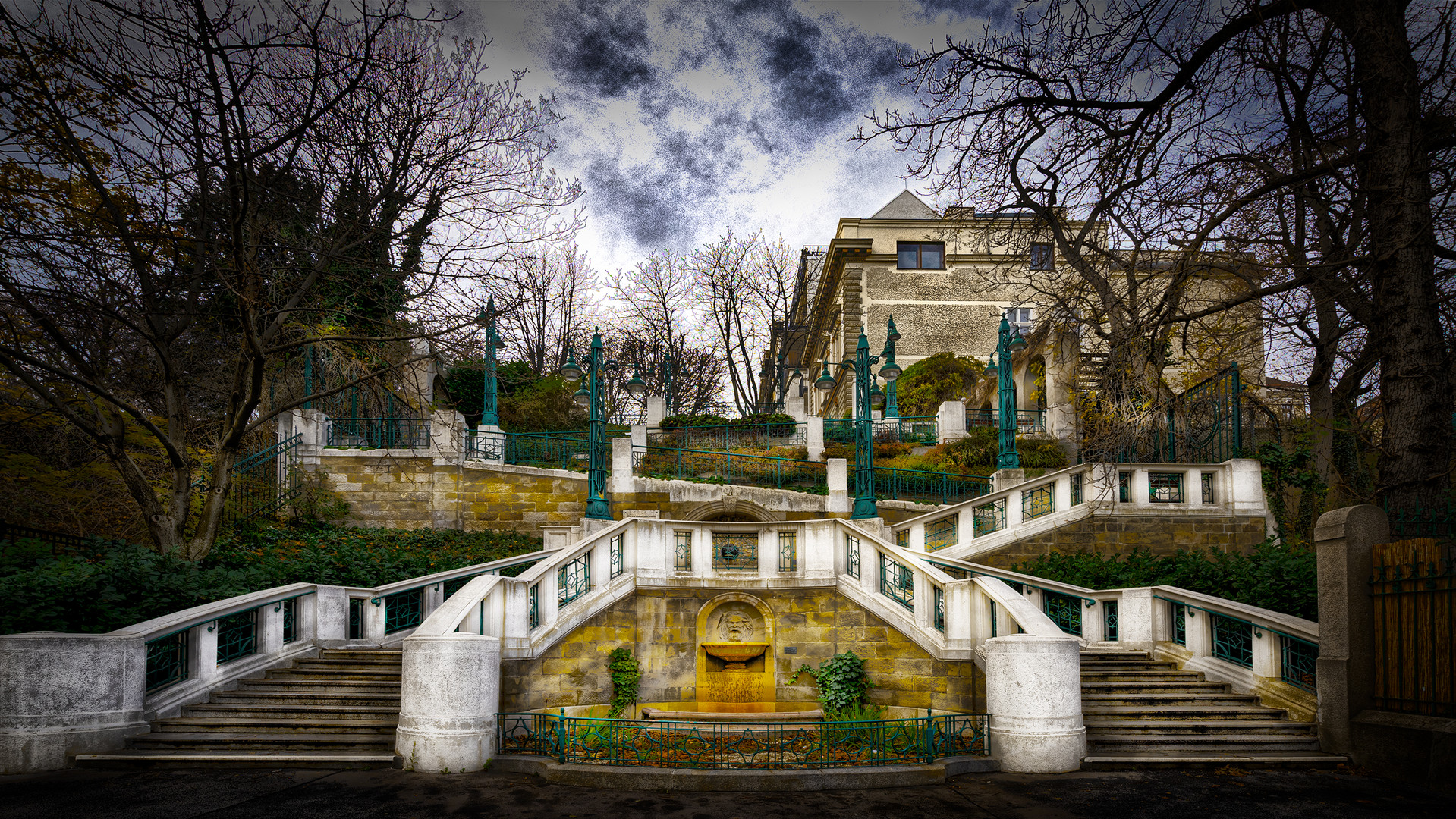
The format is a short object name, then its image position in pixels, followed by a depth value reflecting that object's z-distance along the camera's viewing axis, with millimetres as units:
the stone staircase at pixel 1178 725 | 7660
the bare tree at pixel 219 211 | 10070
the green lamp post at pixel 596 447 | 15312
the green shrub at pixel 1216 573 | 9930
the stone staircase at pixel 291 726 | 7688
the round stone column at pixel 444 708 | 7555
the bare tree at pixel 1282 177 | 8164
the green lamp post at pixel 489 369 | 12851
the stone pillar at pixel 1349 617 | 7406
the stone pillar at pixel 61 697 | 7453
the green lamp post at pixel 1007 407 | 17203
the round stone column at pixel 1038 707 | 7504
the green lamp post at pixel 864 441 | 13984
